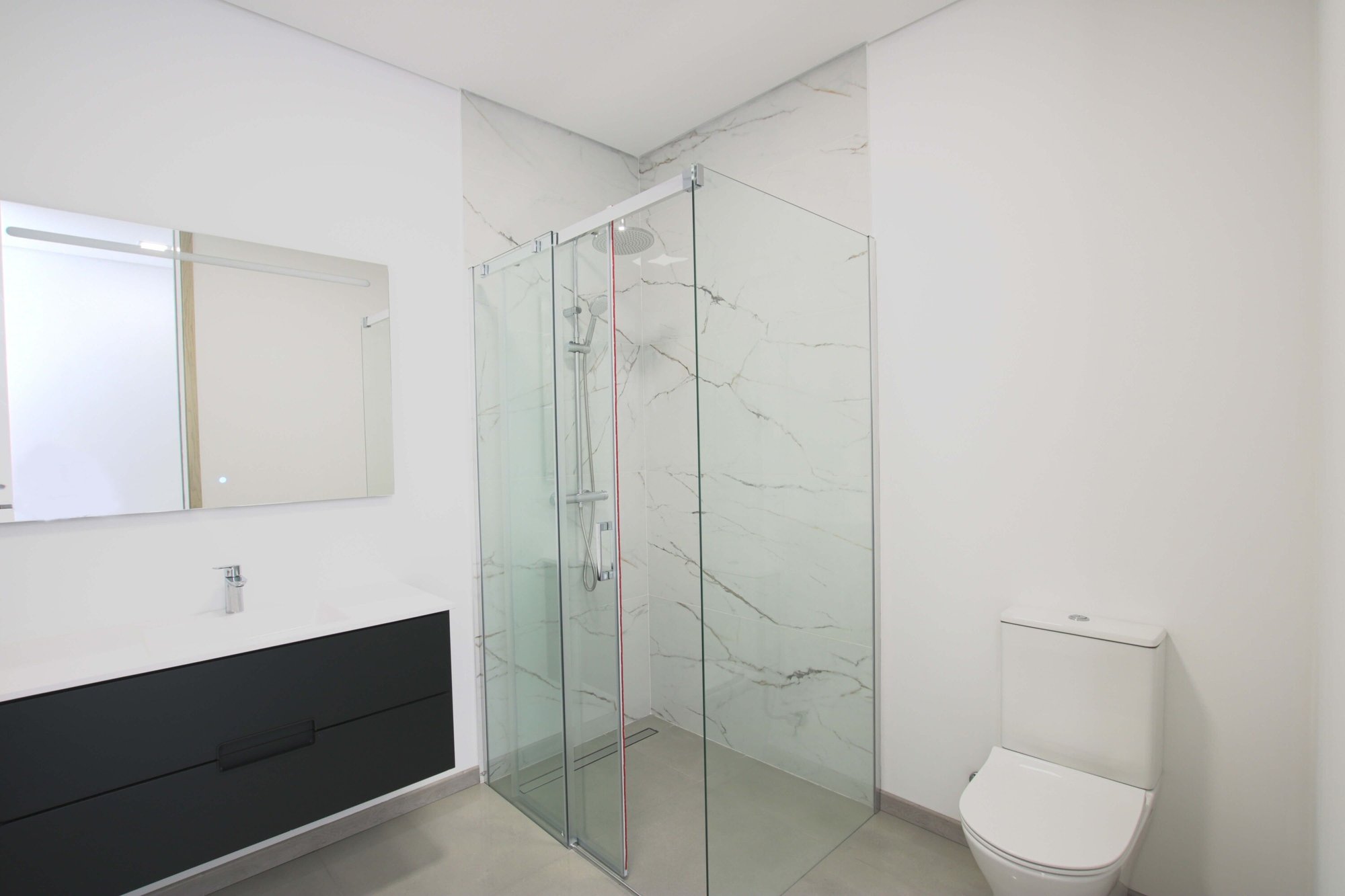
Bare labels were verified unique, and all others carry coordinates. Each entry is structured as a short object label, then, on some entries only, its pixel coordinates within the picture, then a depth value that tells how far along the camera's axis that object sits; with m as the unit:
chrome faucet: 2.03
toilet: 1.51
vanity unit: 1.45
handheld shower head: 2.06
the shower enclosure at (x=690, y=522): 1.91
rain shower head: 1.97
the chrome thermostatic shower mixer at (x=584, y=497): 2.15
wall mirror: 1.78
